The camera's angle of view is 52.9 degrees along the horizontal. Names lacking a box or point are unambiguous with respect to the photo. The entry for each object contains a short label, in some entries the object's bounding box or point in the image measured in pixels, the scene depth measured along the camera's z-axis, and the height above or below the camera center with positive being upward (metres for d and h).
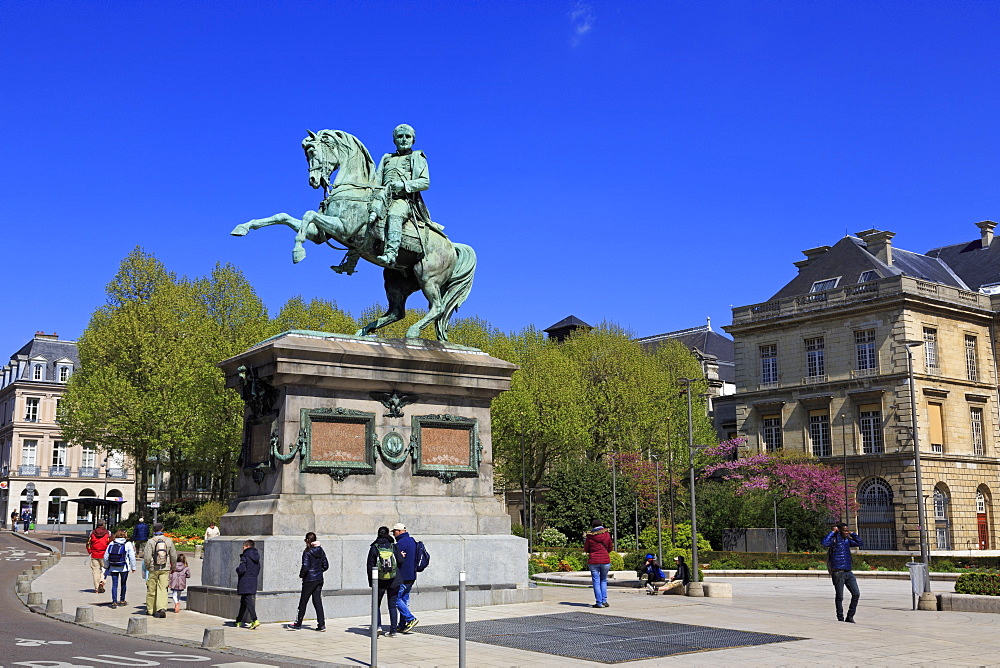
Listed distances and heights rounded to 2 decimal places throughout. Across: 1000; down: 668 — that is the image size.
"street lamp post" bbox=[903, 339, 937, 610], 20.25 -1.59
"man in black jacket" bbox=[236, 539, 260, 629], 14.82 -1.03
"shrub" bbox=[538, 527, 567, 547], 49.16 -1.08
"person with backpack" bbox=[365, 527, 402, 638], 14.20 -0.72
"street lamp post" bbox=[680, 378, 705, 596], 22.45 -1.24
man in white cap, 14.50 -0.79
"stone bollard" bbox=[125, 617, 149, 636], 14.55 -1.64
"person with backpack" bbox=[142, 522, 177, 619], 16.78 -0.95
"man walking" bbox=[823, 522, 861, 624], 17.12 -0.74
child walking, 17.77 -1.20
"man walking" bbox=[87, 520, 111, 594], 22.38 -0.84
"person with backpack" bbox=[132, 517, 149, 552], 29.92 -0.62
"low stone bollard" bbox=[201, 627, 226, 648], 12.88 -1.57
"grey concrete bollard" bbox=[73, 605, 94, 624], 16.22 -1.65
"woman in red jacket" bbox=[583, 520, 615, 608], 18.39 -0.77
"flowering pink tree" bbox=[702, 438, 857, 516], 56.44 +2.23
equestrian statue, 18.12 +5.20
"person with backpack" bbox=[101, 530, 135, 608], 19.22 -0.93
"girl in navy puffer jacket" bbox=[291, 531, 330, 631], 14.84 -0.88
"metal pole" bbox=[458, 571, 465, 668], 10.16 -1.17
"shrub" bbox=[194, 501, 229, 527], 45.22 -0.02
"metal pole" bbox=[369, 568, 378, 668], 11.20 -1.42
